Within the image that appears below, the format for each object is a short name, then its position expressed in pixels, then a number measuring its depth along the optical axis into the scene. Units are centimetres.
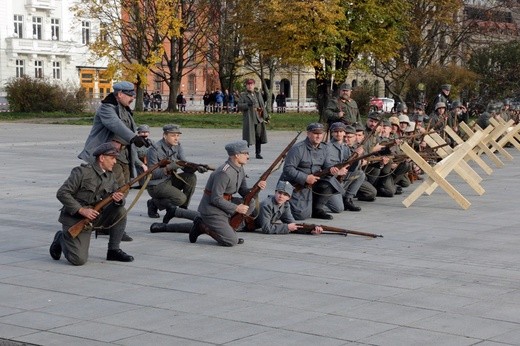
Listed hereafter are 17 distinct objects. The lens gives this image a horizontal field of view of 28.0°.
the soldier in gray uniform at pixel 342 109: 1908
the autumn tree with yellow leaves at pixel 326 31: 3899
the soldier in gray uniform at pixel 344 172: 1491
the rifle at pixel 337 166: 1403
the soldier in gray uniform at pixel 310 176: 1398
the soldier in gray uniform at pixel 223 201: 1183
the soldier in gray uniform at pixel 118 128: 1220
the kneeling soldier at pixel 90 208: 1058
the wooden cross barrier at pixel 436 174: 1562
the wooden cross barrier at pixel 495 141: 2372
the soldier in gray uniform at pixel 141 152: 1322
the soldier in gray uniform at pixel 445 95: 2363
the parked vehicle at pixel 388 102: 5383
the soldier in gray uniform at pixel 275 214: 1271
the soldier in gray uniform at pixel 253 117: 2415
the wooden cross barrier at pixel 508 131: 2499
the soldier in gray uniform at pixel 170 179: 1377
